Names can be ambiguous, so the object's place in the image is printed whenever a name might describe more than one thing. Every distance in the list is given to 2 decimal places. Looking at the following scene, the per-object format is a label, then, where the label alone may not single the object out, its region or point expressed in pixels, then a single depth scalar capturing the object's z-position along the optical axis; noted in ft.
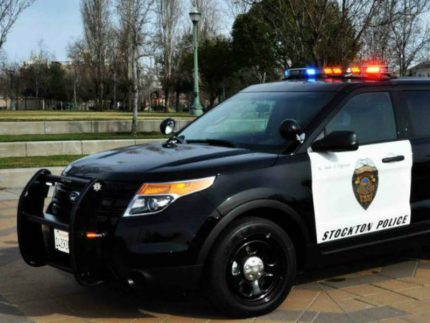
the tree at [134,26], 70.79
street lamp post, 80.14
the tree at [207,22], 181.57
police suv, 13.30
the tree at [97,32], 171.42
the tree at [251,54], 119.58
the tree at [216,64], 162.50
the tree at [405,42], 63.86
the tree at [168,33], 182.80
